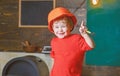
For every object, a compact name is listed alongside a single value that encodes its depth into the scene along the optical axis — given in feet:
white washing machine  11.00
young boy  6.62
